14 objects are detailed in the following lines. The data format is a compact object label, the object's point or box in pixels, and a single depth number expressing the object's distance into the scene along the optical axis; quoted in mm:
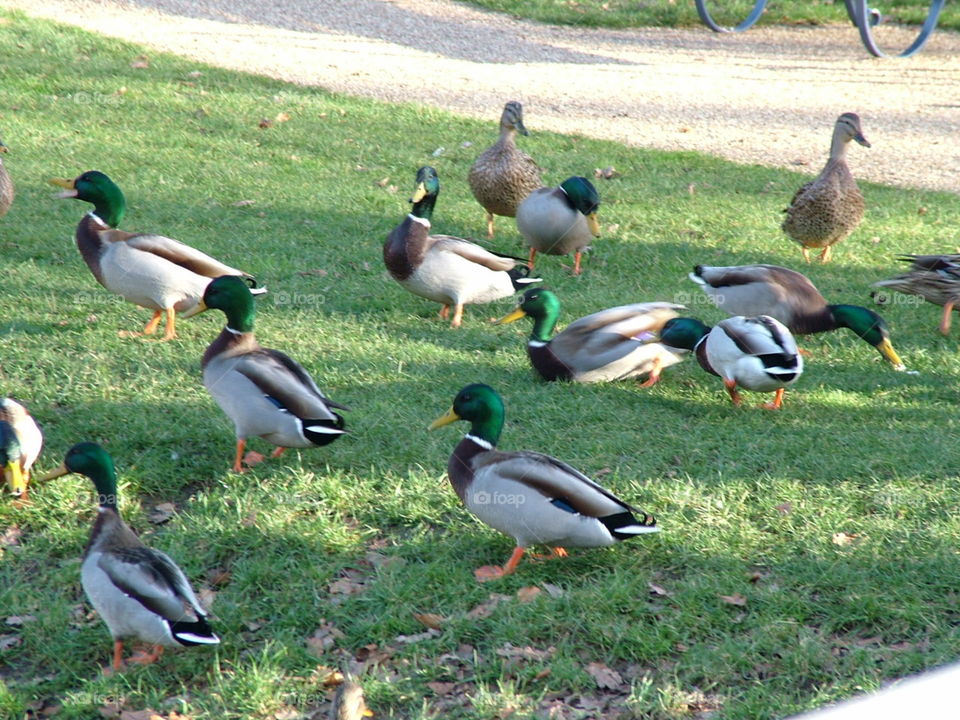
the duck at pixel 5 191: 14427
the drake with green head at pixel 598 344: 10703
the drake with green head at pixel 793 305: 11555
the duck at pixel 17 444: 8195
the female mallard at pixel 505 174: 15297
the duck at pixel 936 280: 12672
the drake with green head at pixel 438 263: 12305
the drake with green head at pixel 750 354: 10000
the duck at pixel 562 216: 14102
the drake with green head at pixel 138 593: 6609
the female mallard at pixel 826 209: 14594
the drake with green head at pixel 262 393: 8500
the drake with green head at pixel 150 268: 11008
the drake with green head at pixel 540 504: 7246
